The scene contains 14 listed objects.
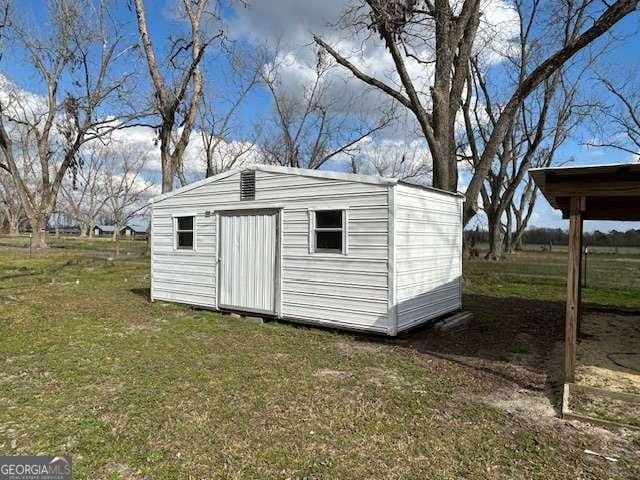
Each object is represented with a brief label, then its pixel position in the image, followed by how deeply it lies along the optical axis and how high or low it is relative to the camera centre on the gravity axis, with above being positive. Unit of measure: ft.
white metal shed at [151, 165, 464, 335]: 22.03 -0.93
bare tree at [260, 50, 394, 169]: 84.74 +18.15
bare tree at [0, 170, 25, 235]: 167.60 +9.03
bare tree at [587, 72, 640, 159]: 77.30 +21.26
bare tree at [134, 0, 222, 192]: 47.26 +16.17
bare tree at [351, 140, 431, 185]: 93.81 +14.71
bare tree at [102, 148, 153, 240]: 104.53 +10.17
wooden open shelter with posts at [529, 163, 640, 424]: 13.51 +1.41
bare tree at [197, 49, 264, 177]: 92.02 +18.53
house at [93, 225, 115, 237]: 298.76 -0.59
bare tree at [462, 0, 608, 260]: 60.03 +17.56
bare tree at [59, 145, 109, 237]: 152.59 +11.34
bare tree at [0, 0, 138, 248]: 73.05 +18.68
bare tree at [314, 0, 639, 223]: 34.50 +13.78
